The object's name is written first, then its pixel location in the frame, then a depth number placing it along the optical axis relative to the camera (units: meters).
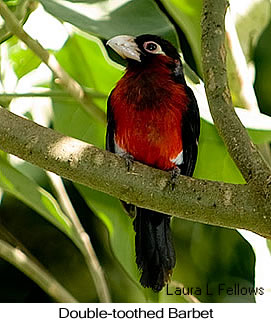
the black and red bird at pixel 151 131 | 3.99
